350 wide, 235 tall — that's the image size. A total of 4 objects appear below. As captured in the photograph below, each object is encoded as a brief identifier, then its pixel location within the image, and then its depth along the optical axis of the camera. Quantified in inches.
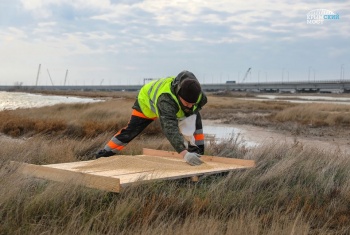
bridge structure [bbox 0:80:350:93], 3354.8
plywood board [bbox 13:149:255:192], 191.5
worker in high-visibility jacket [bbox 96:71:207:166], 245.4
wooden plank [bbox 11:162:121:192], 185.2
